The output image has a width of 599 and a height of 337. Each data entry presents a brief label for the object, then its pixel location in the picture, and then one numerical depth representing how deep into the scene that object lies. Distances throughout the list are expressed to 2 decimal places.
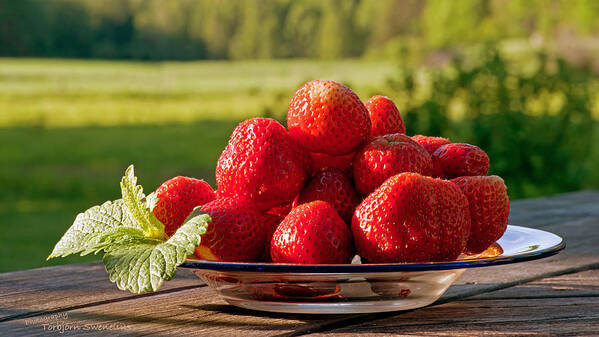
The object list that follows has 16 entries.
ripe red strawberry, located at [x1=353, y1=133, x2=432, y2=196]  0.84
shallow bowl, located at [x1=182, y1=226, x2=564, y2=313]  0.79
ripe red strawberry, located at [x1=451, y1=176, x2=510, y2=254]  0.86
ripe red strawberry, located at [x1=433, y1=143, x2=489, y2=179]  0.88
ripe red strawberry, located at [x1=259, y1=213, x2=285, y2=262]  0.85
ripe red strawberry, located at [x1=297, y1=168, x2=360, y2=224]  0.84
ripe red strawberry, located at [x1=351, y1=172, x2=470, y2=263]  0.82
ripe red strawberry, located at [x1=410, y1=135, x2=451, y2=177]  0.90
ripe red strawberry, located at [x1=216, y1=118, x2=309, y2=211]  0.85
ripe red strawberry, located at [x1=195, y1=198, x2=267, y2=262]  0.84
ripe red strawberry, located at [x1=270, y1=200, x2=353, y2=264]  0.82
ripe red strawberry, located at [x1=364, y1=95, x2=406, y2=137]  0.90
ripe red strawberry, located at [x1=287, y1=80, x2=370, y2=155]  0.85
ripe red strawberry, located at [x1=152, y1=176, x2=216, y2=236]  0.87
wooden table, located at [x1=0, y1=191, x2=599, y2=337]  0.82
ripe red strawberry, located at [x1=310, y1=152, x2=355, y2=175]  0.87
